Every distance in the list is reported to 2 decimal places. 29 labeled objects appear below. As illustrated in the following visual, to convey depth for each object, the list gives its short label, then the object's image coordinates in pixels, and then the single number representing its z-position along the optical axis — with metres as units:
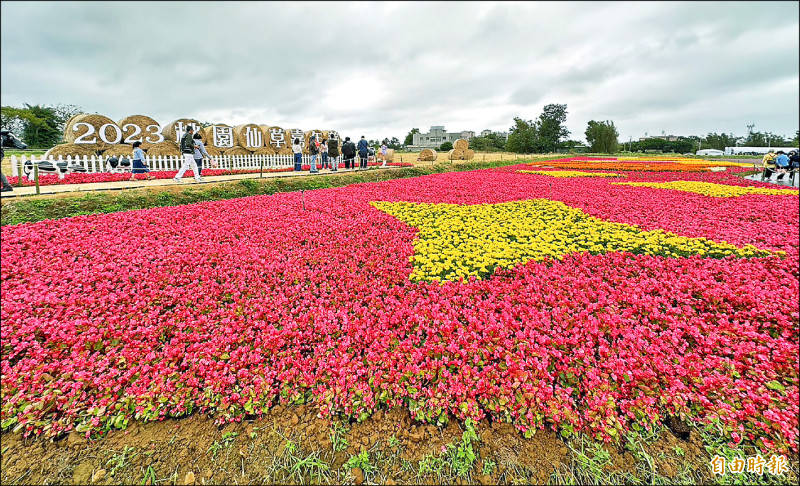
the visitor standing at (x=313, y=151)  17.68
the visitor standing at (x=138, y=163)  13.44
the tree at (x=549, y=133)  65.75
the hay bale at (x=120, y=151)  14.95
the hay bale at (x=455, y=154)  35.38
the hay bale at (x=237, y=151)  19.81
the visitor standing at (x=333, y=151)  18.06
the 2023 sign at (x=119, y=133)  14.39
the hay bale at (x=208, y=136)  18.86
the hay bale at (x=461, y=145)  37.80
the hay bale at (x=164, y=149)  16.33
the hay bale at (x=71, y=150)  13.55
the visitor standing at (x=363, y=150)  20.16
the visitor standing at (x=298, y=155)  19.23
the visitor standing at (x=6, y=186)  8.61
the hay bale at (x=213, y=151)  18.97
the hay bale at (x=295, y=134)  22.77
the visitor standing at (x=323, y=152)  19.95
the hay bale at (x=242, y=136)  20.21
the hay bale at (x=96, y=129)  14.24
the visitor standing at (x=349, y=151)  19.47
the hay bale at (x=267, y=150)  21.23
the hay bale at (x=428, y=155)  34.50
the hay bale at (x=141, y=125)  15.56
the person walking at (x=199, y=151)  12.18
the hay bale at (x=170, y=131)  16.78
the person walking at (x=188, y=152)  11.59
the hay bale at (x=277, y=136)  21.53
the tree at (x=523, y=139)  60.50
